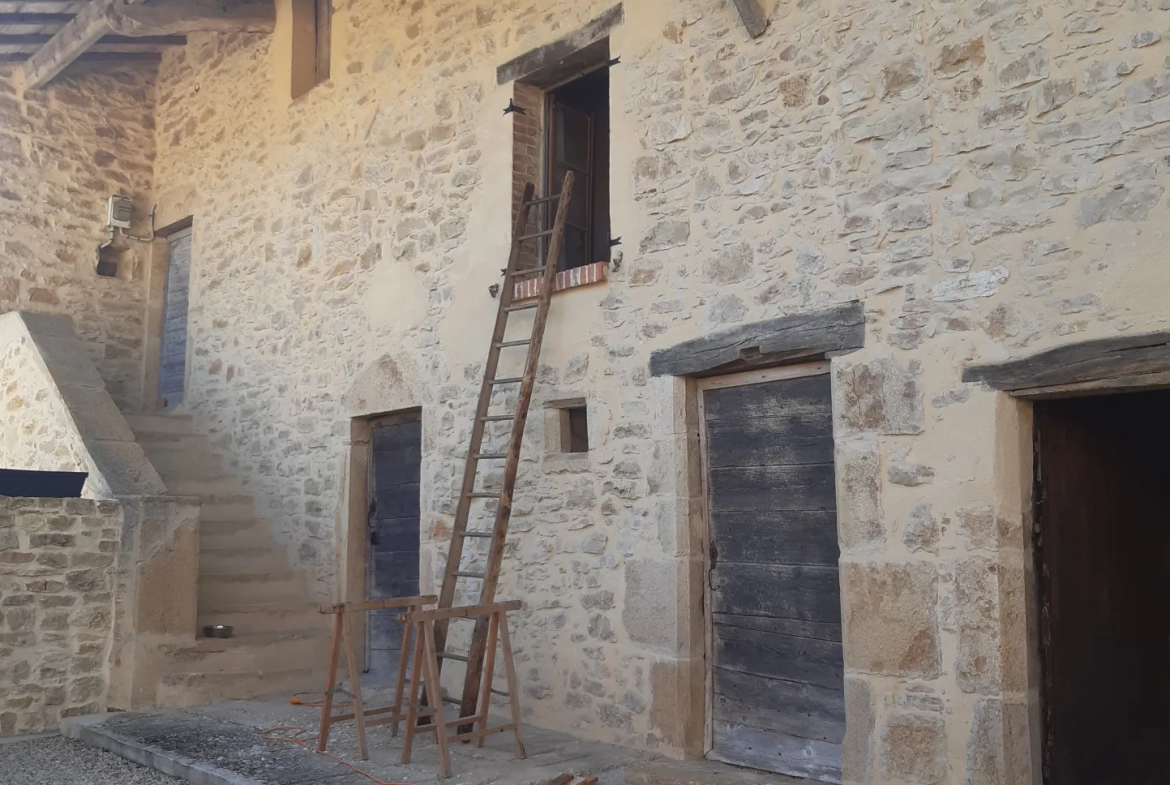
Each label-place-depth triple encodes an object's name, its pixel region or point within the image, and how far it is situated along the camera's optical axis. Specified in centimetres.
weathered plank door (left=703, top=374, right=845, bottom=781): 424
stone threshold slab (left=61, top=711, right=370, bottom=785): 433
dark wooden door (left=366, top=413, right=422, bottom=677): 634
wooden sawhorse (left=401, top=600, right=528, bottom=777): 424
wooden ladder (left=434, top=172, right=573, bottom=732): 483
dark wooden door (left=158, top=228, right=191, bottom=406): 879
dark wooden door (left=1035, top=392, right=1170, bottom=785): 371
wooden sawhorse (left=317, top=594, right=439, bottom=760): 461
